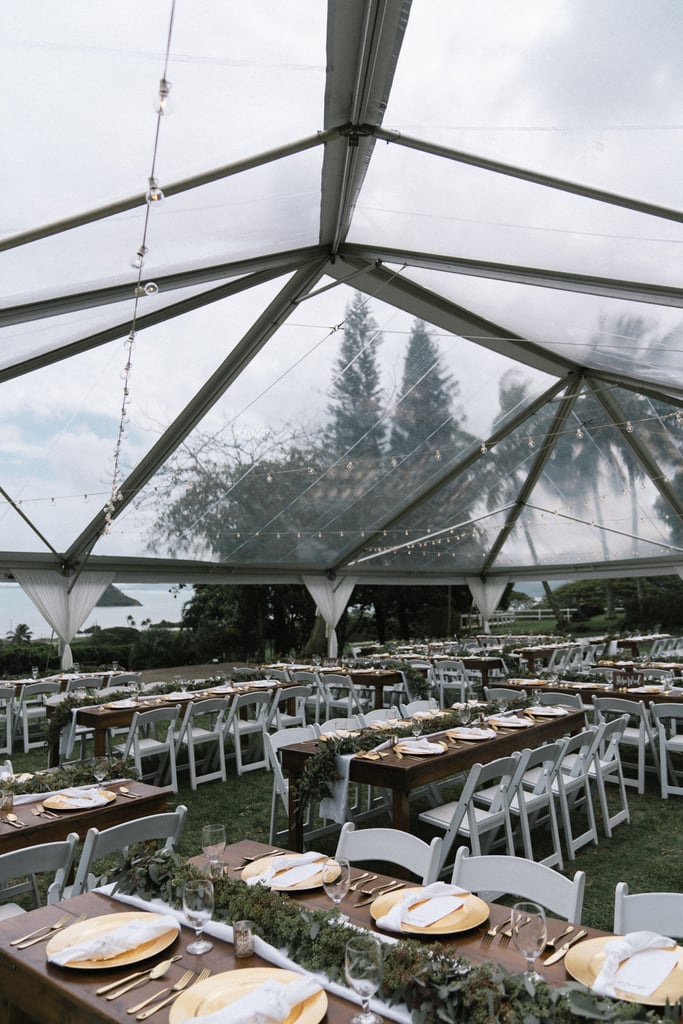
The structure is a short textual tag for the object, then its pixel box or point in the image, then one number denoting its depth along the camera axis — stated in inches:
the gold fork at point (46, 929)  81.5
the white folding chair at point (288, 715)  313.4
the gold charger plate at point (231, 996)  63.7
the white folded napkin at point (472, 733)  201.2
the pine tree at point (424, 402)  397.7
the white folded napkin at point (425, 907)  81.8
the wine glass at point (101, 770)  157.1
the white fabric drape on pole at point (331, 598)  665.6
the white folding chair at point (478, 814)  154.6
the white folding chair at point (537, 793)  175.0
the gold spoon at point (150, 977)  69.1
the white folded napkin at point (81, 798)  139.3
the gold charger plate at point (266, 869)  93.5
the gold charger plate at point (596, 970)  63.2
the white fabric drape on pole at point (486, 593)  809.5
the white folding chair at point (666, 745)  247.1
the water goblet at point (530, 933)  66.4
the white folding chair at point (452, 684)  438.9
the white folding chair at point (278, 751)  203.2
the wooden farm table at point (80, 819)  127.5
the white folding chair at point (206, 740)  276.1
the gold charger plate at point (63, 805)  137.7
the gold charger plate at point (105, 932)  74.3
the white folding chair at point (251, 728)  291.9
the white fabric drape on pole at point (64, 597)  489.4
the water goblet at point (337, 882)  81.8
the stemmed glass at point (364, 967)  59.6
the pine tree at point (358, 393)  371.6
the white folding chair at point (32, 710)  357.1
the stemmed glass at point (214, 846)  91.0
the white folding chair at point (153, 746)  262.1
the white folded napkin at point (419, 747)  181.8
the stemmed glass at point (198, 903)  76.5
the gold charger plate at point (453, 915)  80.0
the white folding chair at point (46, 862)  104.0
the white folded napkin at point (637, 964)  65.4
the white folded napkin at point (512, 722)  220.1
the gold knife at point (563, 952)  73.1
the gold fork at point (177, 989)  66.1
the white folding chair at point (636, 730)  254.8
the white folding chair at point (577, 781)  193.2
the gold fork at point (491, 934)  78.5
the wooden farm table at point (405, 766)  166.6
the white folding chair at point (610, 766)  208.8
